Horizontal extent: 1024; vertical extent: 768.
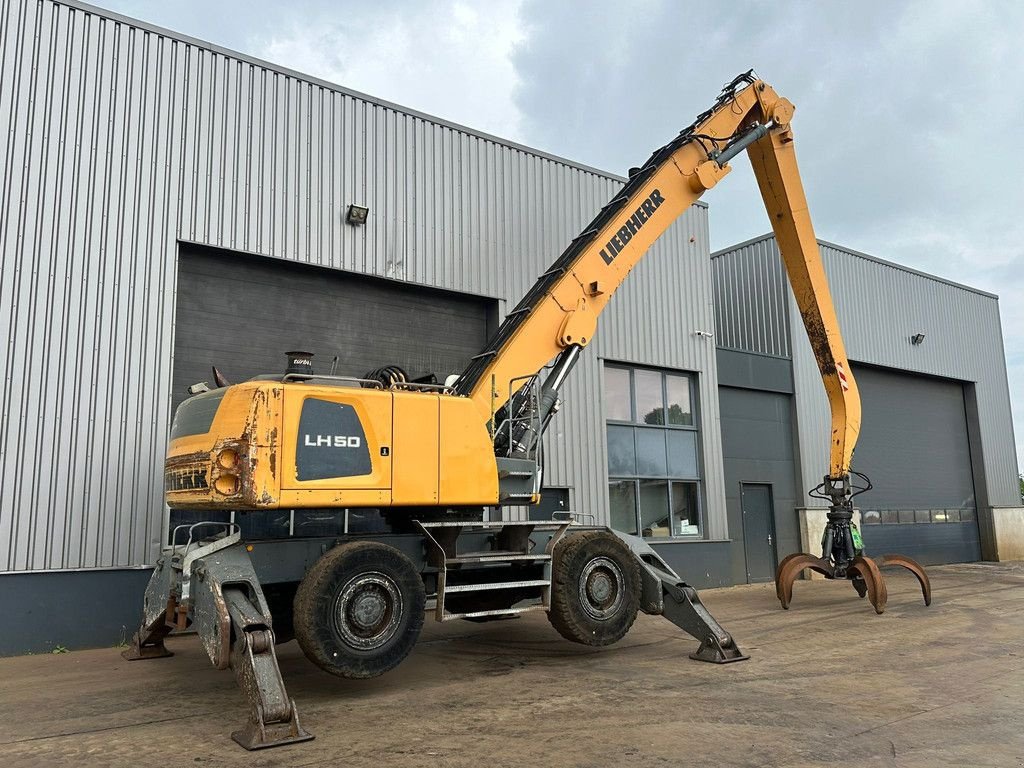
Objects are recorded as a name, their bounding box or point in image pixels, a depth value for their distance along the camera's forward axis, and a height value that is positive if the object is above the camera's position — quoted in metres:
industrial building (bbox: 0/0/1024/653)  9.87 +3.50
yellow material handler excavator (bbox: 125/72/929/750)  6.61 +0.08
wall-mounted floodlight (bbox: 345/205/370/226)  12.38 +4.81
